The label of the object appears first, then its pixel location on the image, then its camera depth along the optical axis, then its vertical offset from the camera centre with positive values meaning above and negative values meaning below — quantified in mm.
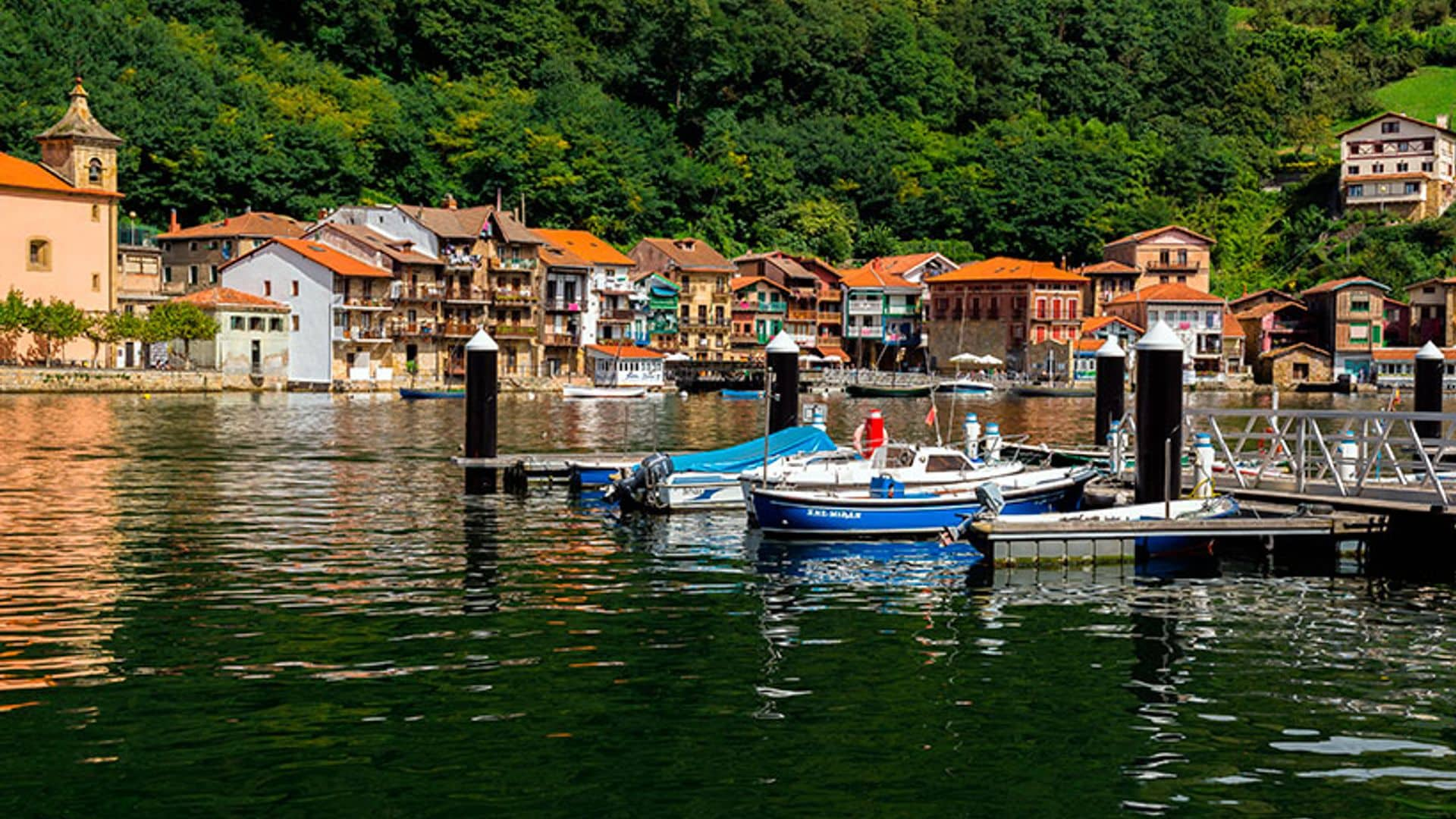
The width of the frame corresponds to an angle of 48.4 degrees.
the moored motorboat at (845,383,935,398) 118188 -393
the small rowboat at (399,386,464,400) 103000 -830
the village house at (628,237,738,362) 137875 +8002
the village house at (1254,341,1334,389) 140750 +2174
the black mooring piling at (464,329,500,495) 41344 -623
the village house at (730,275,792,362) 141500 +6312
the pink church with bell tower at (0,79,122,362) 105625 +10568
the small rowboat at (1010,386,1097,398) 123312 -337
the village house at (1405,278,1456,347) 141250 +7130
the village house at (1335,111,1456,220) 163500 +22934
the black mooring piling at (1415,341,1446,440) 47812 +266
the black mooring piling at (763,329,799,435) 43969 +69
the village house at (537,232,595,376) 127500 +5983
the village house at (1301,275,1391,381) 140625 +6149
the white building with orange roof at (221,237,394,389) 111812 +5572
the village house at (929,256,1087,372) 141500 +6995
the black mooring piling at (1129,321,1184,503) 31469 -474
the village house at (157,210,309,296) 117625 +9832
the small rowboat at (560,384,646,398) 108750 -630
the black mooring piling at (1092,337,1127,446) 49062 +184
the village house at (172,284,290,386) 107375 +2727
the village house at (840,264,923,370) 148375 +6941
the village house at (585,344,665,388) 121875 +1234
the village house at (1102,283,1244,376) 141375 +6377
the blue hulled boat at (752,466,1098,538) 33594 -2642
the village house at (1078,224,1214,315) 152750 +12485
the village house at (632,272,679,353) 134625 +6033
